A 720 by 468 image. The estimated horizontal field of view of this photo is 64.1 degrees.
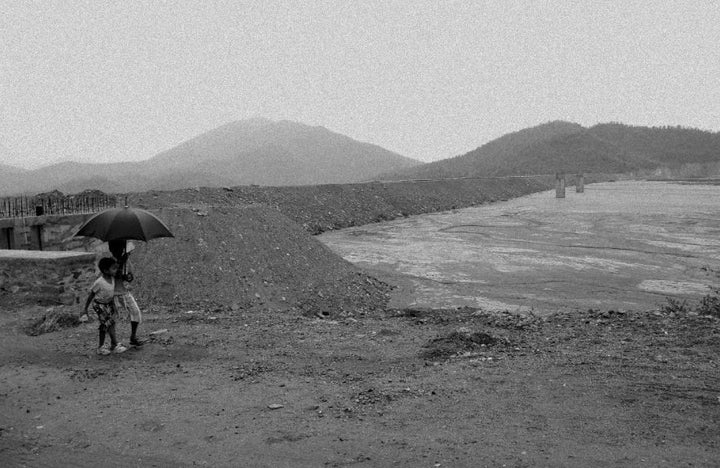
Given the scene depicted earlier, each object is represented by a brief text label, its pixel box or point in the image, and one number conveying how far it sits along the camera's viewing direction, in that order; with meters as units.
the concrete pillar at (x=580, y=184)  77.43
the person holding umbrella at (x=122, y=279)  7.88
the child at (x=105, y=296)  7.72
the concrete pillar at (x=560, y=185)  65.50
